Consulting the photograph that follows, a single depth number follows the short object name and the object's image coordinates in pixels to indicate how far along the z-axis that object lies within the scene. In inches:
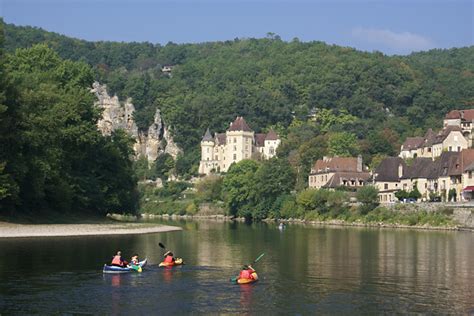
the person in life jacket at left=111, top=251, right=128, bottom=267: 1852.9
